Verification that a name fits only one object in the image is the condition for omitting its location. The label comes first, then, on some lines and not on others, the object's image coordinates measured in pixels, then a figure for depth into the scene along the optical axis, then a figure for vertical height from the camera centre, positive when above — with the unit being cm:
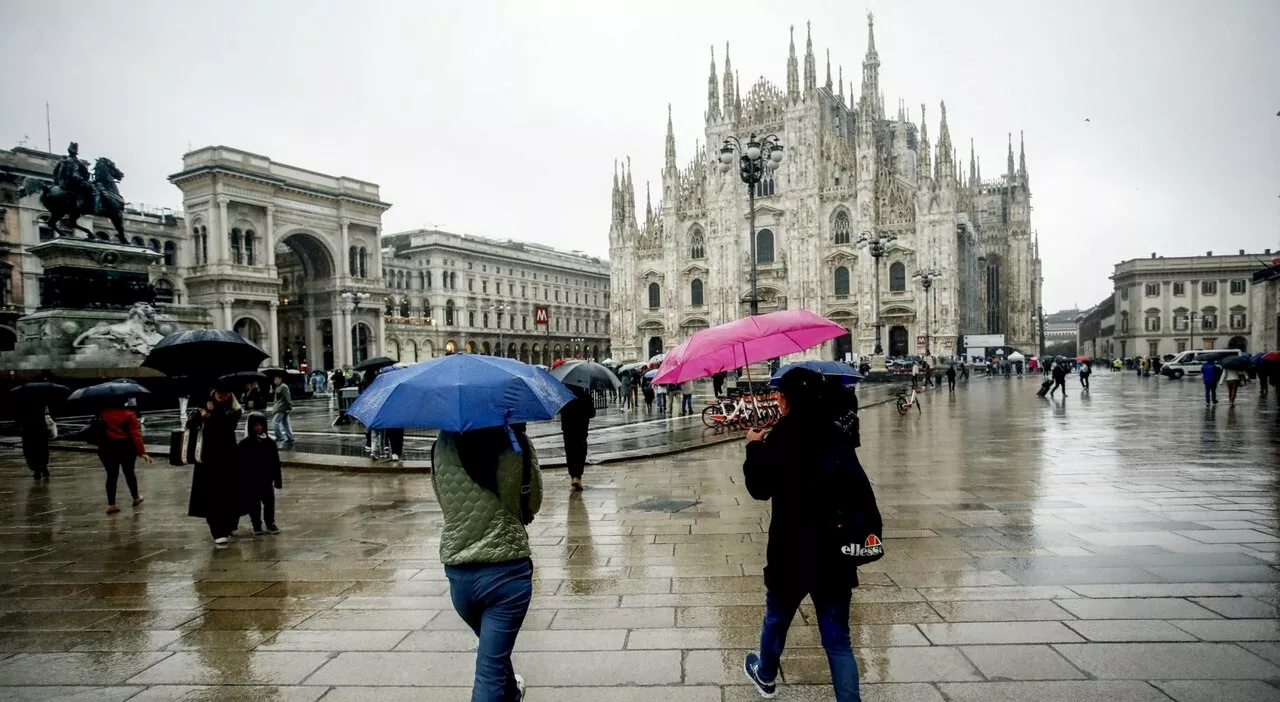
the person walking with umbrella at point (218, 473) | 670 -115
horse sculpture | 2191 +485
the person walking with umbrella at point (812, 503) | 303 -72
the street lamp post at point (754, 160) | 1644 +418
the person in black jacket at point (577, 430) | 909 -112
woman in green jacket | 292 -83
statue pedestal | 2053 +115
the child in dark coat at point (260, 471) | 703 -121
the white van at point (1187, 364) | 3850 -211
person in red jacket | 829 -107
